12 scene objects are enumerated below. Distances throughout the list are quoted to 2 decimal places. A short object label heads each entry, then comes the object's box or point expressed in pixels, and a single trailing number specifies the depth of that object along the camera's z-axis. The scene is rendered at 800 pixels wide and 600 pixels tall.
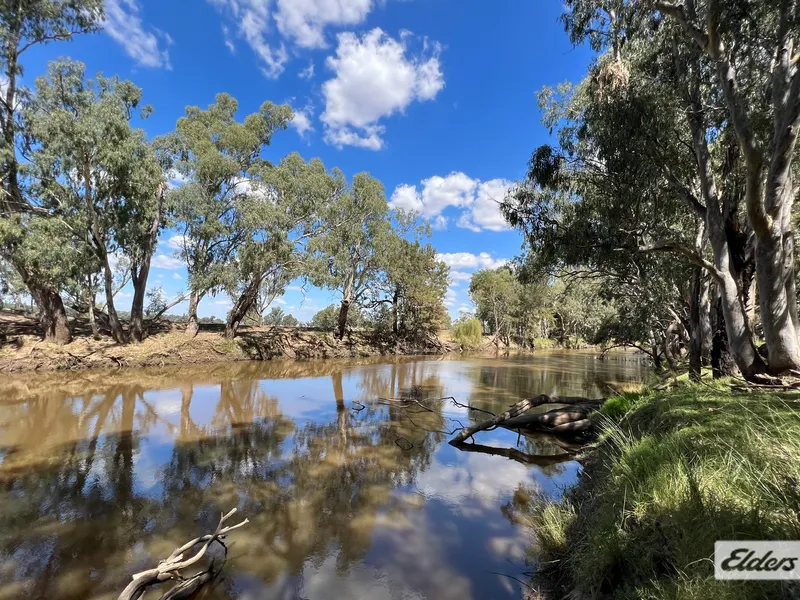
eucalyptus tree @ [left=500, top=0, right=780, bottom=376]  7.93
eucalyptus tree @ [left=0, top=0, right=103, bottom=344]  14.89
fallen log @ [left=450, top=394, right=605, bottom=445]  9.06
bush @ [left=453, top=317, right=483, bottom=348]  41.88
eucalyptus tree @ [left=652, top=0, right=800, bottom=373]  5.98
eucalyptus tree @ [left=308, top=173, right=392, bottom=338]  27.16
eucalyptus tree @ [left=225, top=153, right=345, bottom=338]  21.69
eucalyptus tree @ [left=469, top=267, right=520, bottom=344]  44.53
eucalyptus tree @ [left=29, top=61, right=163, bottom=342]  15.52
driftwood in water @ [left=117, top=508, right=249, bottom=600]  3.08
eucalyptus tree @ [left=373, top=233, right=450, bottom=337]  33.34
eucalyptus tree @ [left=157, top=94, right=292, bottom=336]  20.80
